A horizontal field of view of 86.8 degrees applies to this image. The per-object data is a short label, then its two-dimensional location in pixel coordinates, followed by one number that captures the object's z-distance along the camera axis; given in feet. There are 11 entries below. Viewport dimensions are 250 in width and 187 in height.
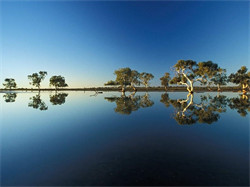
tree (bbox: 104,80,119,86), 342.44
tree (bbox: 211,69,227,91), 249.14
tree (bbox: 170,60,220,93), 174.19
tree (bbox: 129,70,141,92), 274.81
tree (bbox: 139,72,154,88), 320.46
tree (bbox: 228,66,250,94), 202.34
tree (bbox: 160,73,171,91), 330.79
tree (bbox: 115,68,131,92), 249.34
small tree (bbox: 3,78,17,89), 424.13
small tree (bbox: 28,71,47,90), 379.98
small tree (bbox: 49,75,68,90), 403.36
